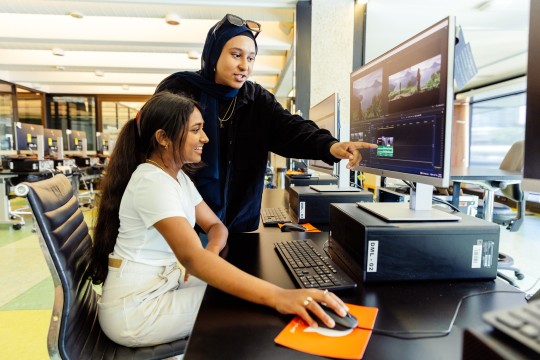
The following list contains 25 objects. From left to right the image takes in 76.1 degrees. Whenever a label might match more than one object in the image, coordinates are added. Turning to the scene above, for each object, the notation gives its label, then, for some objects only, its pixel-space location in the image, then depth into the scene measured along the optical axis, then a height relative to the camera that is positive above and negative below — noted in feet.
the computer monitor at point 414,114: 2.53 +0.39
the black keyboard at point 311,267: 2.47 -0.88
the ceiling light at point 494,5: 11.31 +5.20
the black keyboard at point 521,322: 1.17 -0.59
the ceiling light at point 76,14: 12.76 +5.33
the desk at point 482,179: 6.83 -0.37
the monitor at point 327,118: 5.15 +0.68
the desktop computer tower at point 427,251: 2.58 -0.69
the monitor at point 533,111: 1.88 +0.28
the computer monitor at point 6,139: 24.22 +1.20
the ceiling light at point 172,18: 13.08 +5.35
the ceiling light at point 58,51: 17.15 +5.27
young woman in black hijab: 4.30 +0.41
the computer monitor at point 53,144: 18.25 +0.69
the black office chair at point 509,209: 9.09 -1.32
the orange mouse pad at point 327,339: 1.73 -0.96
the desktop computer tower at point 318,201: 4.99 -0.61
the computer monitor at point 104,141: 25.96 +1.21
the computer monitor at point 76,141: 23.26 +1.07
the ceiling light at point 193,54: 17.94 +5.47
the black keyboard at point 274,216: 4.85 -0.86
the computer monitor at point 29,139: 14.64 +0.78
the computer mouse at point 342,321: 1.91 -0.91
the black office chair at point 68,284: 2.64 -1.07
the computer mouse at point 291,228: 4.39 -0.88
